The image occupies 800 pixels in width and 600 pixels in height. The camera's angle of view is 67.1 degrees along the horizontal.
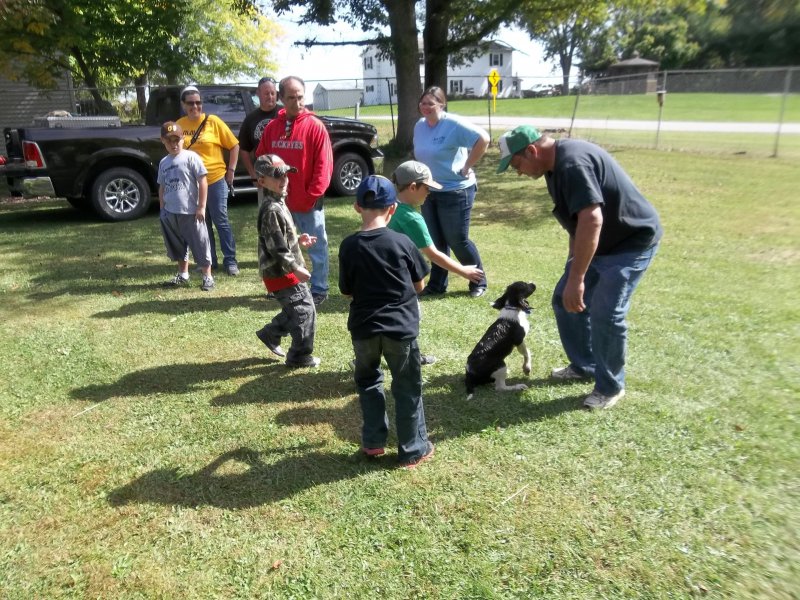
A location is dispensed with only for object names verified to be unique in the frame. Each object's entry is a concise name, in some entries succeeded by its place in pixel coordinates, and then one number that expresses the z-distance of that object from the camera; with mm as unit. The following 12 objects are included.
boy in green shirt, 3529
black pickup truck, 8867
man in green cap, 3277
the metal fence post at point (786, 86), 14977
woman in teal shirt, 5445
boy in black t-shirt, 2926
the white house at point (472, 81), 44188
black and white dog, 3938
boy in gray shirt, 5934
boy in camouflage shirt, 4074
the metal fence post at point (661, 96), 17391
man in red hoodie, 5148
